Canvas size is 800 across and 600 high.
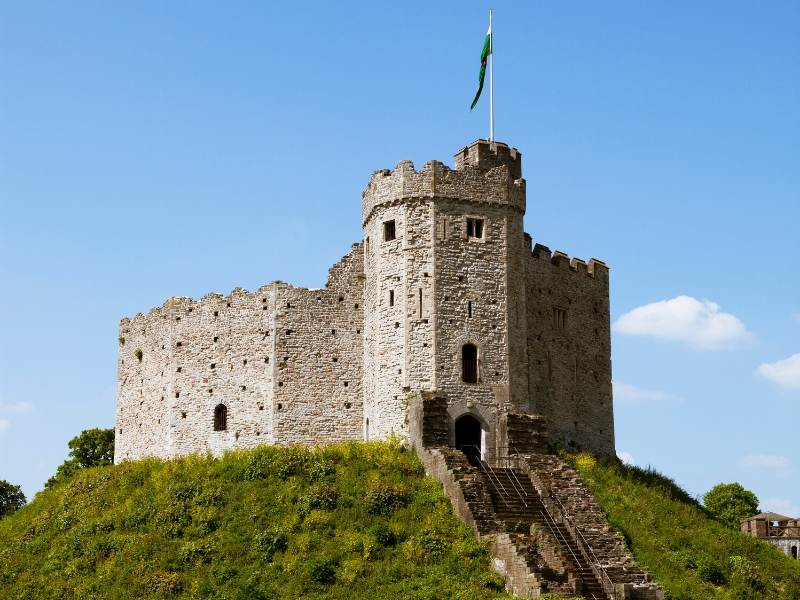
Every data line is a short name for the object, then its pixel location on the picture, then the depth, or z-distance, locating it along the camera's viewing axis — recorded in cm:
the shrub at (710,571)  4091
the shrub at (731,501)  8862
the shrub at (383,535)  3847
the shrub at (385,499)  4022
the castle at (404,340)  4603
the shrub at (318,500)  4081
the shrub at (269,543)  3916
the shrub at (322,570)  3722
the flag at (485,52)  5156
